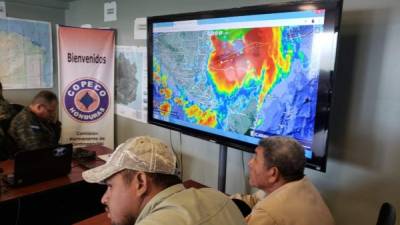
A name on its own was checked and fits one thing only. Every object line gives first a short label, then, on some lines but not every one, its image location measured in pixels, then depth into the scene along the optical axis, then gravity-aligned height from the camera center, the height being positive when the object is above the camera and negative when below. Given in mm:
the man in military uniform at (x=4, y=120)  2551 -525
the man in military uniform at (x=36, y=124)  2500 -499
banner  3287 -197
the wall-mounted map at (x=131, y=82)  3203 -153
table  1892 -1010
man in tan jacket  1237 -505
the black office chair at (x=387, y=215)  1050 -478
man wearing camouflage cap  883 -377
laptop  1876 -647
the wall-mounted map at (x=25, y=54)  3850 +129
